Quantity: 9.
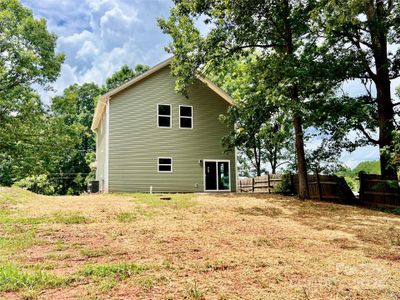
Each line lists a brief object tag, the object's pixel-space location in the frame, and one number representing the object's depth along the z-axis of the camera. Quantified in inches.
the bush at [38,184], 1317.4
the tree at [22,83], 815.1
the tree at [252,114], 523.2
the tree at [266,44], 502.9
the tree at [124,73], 1439.5
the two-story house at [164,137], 672.4
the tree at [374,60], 510.0
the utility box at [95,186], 822.5
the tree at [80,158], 1499.8
